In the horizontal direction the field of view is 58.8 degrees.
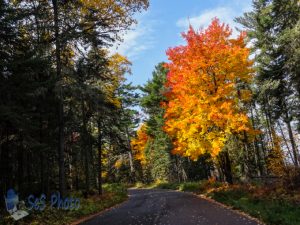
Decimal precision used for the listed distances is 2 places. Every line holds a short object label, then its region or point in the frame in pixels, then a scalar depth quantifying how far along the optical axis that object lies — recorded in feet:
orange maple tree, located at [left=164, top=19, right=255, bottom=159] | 48.01
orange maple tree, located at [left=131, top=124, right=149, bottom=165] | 160.61
